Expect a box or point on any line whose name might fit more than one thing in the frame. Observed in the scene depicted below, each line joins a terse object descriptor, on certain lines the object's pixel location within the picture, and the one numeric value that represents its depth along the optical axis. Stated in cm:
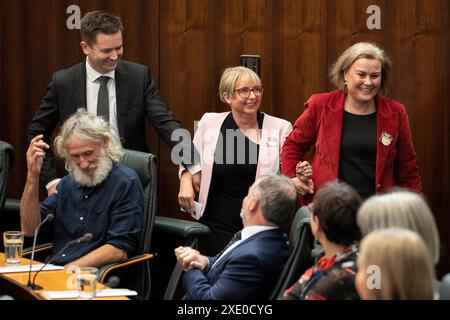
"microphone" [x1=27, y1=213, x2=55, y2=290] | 668
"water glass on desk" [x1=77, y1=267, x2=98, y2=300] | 639
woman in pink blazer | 911
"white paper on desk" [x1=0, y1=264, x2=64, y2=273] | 730
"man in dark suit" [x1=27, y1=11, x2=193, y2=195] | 957
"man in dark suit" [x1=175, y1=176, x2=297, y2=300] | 667
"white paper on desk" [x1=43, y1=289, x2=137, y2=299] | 640
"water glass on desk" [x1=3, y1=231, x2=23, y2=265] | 755
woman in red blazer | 845
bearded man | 803
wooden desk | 668
